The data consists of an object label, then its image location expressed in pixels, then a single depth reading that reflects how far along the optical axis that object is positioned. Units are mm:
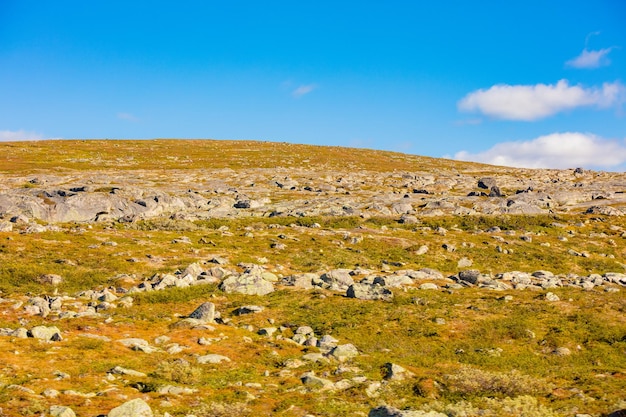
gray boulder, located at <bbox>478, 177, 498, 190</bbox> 81938
